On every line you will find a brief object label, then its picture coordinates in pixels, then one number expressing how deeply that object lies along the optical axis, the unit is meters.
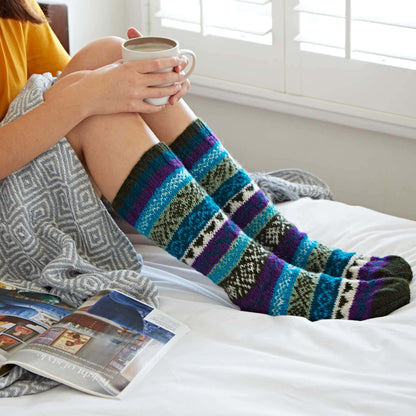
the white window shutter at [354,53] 2.68
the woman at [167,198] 2.11
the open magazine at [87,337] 1.93
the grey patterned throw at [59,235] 2.15
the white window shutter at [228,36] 2.92
